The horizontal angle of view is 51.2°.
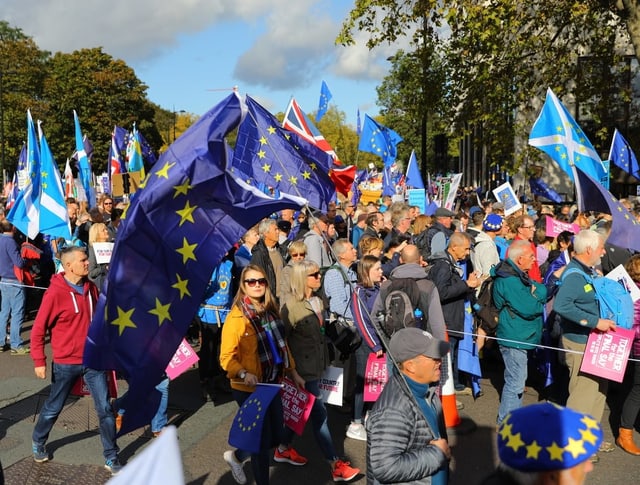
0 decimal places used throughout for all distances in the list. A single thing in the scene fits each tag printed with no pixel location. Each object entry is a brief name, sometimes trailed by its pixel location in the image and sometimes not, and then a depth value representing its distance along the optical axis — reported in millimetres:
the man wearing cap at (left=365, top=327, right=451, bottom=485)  3074
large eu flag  3588
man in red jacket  5312
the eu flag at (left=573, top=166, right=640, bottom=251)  5598
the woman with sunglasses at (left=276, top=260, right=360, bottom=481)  5219
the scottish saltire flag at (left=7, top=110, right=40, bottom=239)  9016
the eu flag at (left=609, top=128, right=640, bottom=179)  14547
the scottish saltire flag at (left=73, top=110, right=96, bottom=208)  15234
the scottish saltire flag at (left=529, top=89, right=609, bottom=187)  7969
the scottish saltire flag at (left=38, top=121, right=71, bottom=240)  8988
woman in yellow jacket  4621
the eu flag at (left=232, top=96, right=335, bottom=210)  6145
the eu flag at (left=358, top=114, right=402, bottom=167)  17891
